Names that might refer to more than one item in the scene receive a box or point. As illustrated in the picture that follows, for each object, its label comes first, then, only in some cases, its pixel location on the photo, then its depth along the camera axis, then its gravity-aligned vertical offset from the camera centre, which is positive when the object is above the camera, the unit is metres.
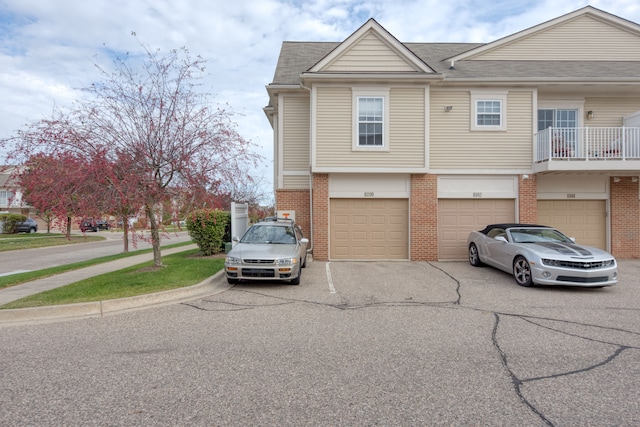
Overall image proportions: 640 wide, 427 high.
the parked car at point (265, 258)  8.31 -1.03
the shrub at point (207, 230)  13.64 -0.66
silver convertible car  8.17 -1.06
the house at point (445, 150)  12.67 +2.09
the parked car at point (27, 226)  34.46 -1.34
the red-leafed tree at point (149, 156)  8.06 +1.25
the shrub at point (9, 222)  33.78 -0.91
